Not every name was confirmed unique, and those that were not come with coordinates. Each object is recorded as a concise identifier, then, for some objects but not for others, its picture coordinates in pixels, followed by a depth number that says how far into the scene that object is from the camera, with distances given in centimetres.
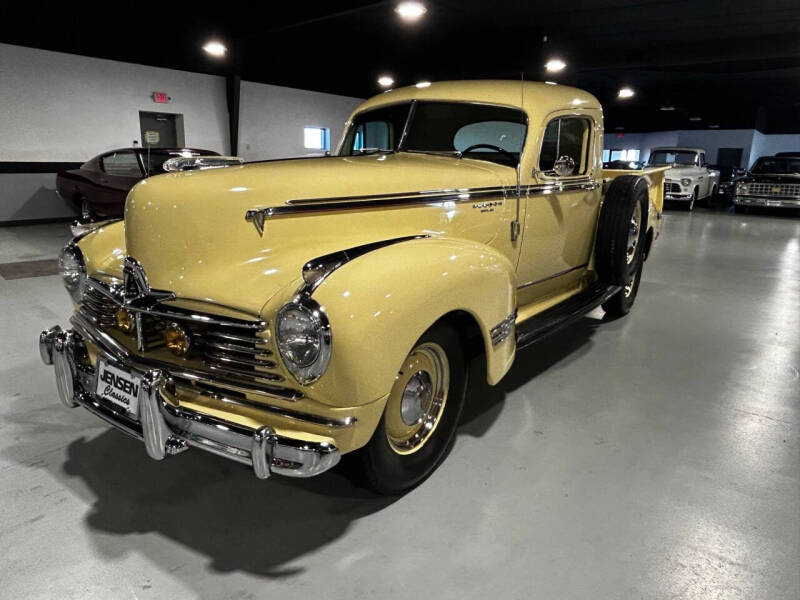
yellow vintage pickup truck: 177
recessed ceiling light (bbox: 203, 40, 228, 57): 931
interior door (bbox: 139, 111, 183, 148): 1163
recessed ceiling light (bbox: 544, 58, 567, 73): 1081
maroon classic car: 902
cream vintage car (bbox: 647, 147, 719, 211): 1346
